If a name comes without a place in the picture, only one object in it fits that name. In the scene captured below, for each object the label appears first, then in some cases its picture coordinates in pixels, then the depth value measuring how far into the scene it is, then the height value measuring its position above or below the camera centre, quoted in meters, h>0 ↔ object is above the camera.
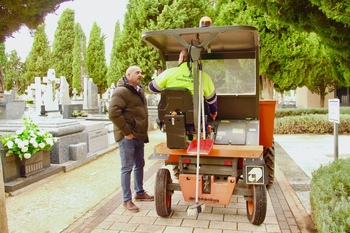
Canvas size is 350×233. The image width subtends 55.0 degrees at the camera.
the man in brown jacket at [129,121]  4.46 -0.28
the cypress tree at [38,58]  42.69 +5.62
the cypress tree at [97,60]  38.84 +4.85
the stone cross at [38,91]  18.11 +0.72
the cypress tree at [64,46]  42.66 +7.13
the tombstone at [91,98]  17.61 +0.17
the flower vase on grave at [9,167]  5.35 -1.05
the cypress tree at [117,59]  14.98 +2.15
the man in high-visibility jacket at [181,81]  3.92 +0.22
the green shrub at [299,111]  16.19 -0.71
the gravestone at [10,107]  11.32 -0.15
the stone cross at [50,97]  14.27 +0.23
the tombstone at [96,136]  8.37 -0.92
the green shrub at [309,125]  12.81 -1.08
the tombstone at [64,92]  16.48 +0.49
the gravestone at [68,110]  14.16 -0.36
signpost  5.13 -0.28
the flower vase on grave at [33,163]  5.73 -1.08
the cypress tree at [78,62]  41.19 +4.90
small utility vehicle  3.78 -0.36
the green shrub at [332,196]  2.65 -0.97
